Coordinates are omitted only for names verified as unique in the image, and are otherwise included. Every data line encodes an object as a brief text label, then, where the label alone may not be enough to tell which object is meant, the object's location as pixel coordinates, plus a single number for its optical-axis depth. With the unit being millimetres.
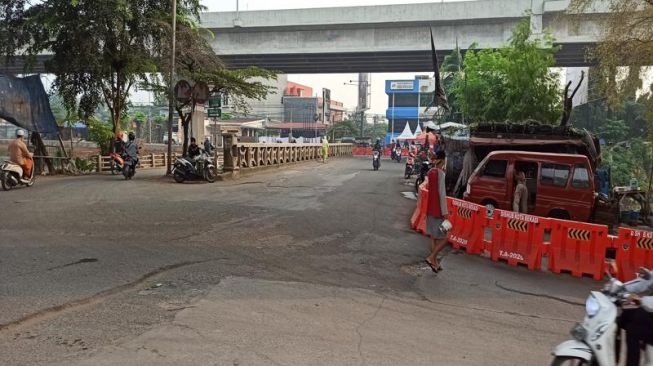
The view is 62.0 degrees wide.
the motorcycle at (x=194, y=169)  18047
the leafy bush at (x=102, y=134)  23859
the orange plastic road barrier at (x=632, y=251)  7965
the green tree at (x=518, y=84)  21688
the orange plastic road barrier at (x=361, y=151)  56731
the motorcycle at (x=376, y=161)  29944
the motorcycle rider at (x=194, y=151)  18578
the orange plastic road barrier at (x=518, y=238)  8602
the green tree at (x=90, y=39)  18625
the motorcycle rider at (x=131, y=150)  18734
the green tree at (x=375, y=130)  117606
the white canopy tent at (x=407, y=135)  52084
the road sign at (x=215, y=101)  20203
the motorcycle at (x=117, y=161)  20138
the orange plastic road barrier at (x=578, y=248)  8180
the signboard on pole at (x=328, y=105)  107950
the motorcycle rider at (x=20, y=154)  15117
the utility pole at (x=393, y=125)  92812
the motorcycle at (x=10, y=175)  14789
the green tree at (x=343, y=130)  91312
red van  12234
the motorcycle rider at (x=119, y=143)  20544
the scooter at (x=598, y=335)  3506
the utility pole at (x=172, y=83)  19016
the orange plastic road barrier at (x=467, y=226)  9422
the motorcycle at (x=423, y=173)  18812
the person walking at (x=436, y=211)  7844
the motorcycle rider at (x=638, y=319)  3631
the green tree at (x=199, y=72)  20328
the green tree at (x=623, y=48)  13680
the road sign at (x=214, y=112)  20094
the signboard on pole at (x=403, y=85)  94562
